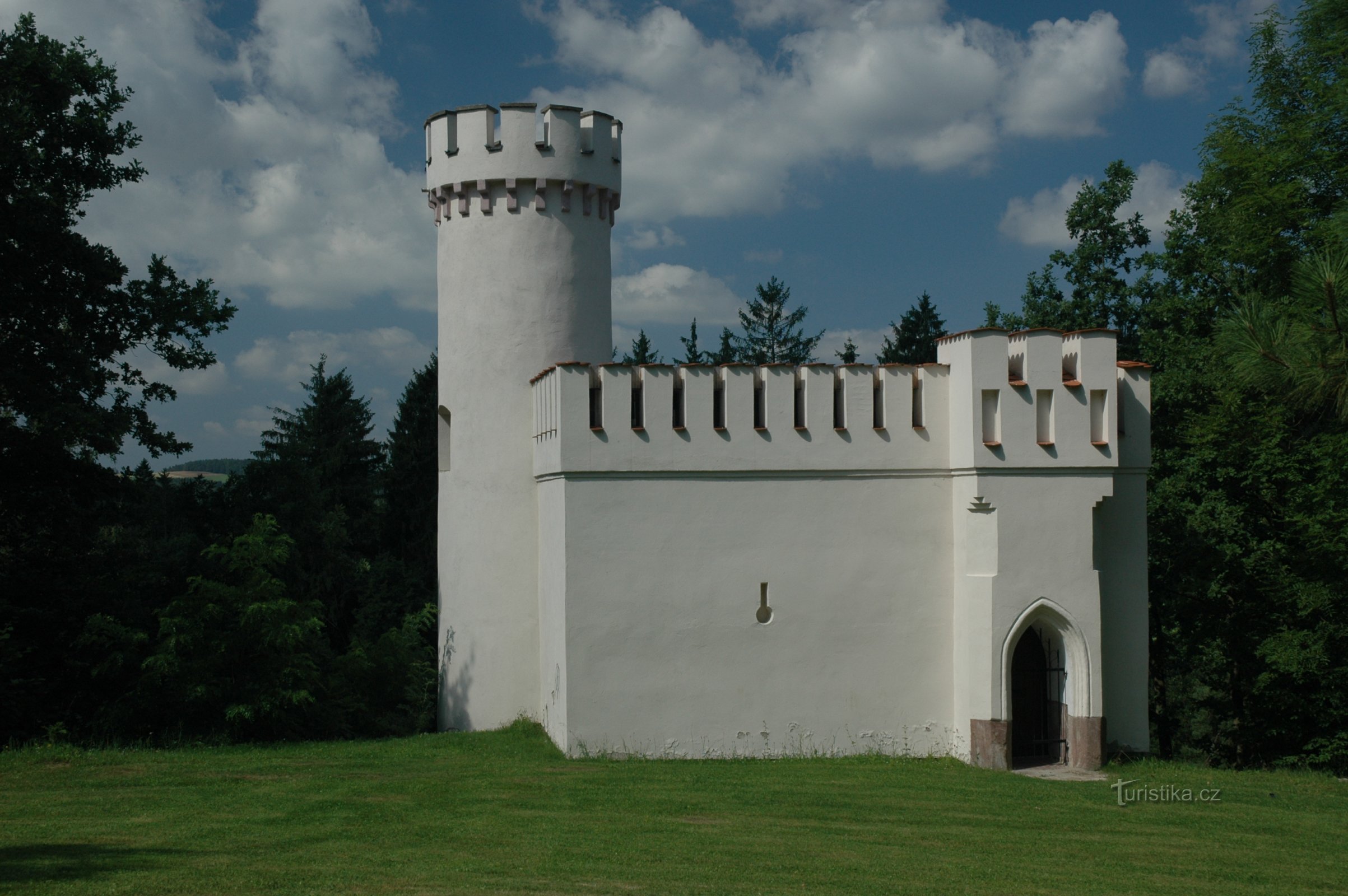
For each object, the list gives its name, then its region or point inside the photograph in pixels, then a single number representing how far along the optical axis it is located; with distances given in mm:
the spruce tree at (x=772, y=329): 41750
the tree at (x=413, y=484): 31016
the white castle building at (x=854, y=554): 13703
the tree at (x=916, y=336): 38000
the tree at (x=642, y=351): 39344
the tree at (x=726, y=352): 40719
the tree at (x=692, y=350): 41094
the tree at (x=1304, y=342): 10242
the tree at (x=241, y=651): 14469
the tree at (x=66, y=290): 15336
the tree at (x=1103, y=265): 24547
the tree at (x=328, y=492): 22766
